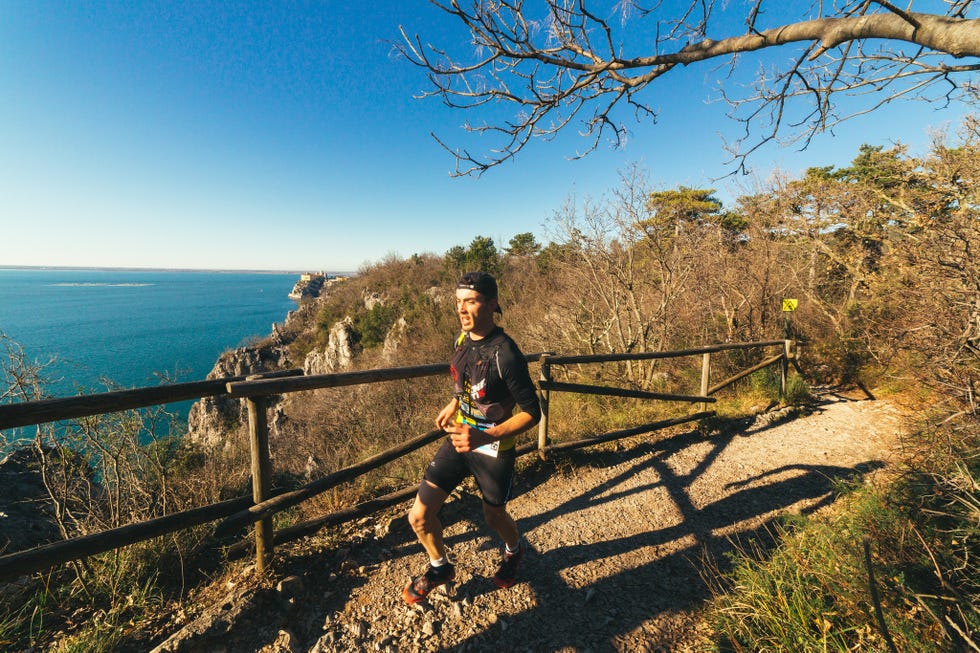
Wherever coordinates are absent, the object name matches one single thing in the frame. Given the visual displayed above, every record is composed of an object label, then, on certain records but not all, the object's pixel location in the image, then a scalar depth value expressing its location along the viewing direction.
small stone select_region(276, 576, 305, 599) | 2.38
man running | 2.08
